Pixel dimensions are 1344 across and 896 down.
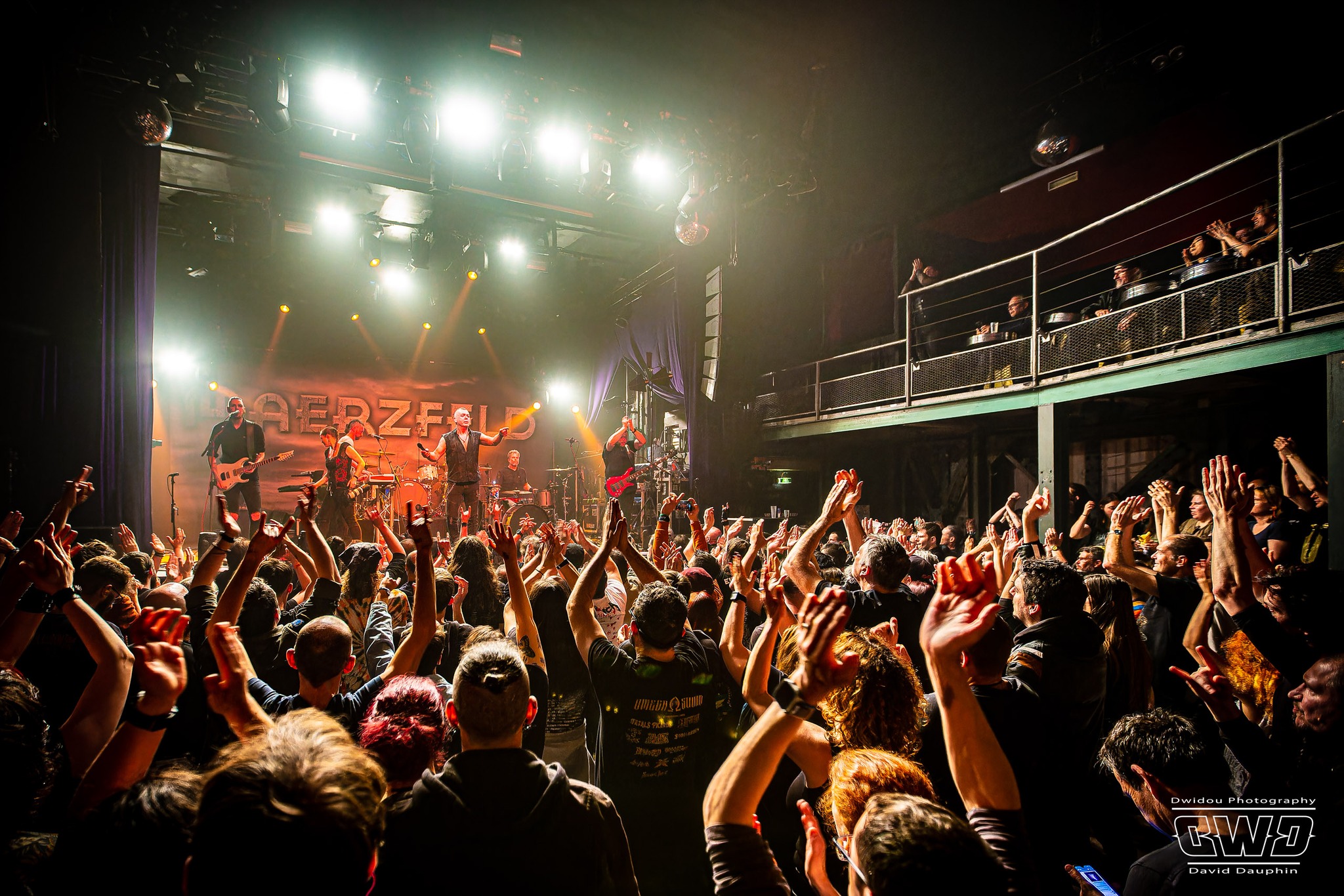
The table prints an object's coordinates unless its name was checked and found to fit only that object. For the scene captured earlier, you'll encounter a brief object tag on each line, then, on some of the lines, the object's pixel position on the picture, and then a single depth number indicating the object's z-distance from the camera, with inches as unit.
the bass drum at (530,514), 526.0
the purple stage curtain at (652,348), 501.4
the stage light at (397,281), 549.9
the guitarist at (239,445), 320.2
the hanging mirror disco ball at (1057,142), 319.5
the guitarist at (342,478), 341.4
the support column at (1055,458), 280.5
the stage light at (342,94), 284.5
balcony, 199.5
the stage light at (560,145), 331.6
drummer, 572.4
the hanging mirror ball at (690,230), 389.7
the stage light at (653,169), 350.6
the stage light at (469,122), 303.4
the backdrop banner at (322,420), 497.0
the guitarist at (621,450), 433.1
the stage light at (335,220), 428.5
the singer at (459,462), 358.0
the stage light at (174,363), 490.3
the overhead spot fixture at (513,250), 484.1
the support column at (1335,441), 178.9
